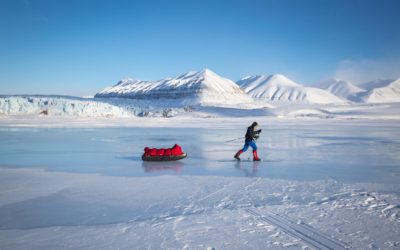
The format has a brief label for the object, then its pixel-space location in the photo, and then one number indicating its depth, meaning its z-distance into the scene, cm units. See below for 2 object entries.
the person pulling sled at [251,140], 927
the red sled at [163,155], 905
